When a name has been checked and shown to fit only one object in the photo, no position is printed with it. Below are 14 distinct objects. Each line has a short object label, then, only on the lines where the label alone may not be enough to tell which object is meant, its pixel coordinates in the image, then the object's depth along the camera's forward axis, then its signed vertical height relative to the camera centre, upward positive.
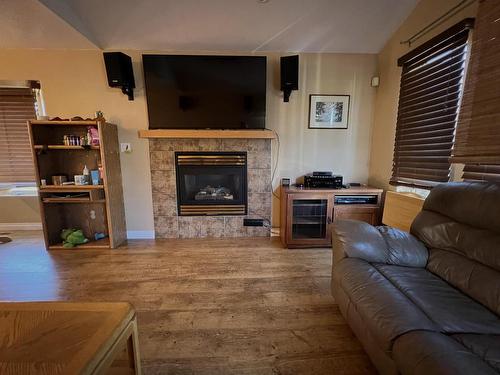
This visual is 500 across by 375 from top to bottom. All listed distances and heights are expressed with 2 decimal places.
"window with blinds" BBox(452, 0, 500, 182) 1.51 +0.35
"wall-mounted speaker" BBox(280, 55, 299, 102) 2.66 +0.98
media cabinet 2.68 -0.65
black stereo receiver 2.80 -0.34
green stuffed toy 2.77 -1.01
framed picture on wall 2.96 +0.57
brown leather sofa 0.85 -0.70
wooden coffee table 0.78 -0.71
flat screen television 2.71 +0.78
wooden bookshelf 2.62 -0.38
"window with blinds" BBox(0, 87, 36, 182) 3.15 +0.31
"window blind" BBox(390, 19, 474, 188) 1.85 +0.44
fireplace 2.97 -0.38
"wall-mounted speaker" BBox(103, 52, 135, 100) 2.56 +0.99
